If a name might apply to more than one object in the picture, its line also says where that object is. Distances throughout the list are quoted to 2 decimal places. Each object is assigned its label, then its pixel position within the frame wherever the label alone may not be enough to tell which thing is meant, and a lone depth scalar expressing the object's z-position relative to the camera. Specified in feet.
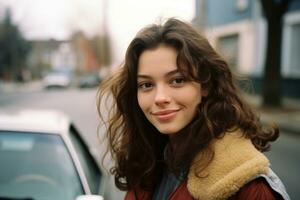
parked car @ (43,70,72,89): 146.82
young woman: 4.81
